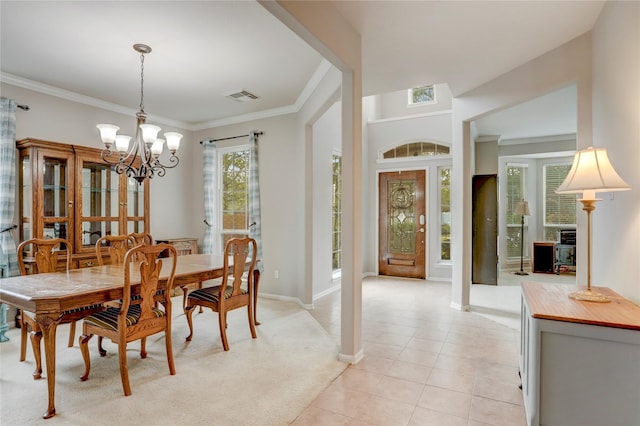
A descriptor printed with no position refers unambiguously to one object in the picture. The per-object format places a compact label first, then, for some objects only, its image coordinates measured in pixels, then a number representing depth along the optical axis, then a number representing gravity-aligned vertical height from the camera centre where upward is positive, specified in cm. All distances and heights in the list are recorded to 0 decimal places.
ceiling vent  439 +154
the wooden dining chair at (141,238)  389 -32
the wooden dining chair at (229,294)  324 -82
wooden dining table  214 -55
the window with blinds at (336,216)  568 -7
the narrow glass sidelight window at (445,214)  653 -4
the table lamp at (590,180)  184 +18
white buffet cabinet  154 -73
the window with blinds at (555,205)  759 +16
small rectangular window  721 +250
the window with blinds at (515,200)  778 +28
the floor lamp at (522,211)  727 +3
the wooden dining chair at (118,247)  353 -39
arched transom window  657 +123
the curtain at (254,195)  510 +25
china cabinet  372 +18
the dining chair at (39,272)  255 -64
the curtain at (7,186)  362 +27
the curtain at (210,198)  571 +23
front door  669 -24
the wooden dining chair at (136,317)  241 -80
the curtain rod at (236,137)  518 +121
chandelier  303 +65
